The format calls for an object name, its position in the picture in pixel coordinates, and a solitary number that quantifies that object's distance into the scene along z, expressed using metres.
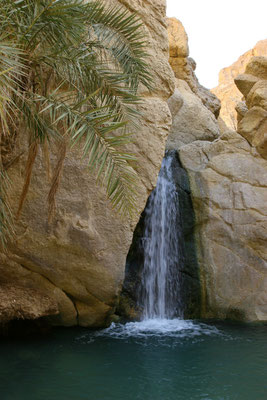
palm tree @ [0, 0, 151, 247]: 4.87
